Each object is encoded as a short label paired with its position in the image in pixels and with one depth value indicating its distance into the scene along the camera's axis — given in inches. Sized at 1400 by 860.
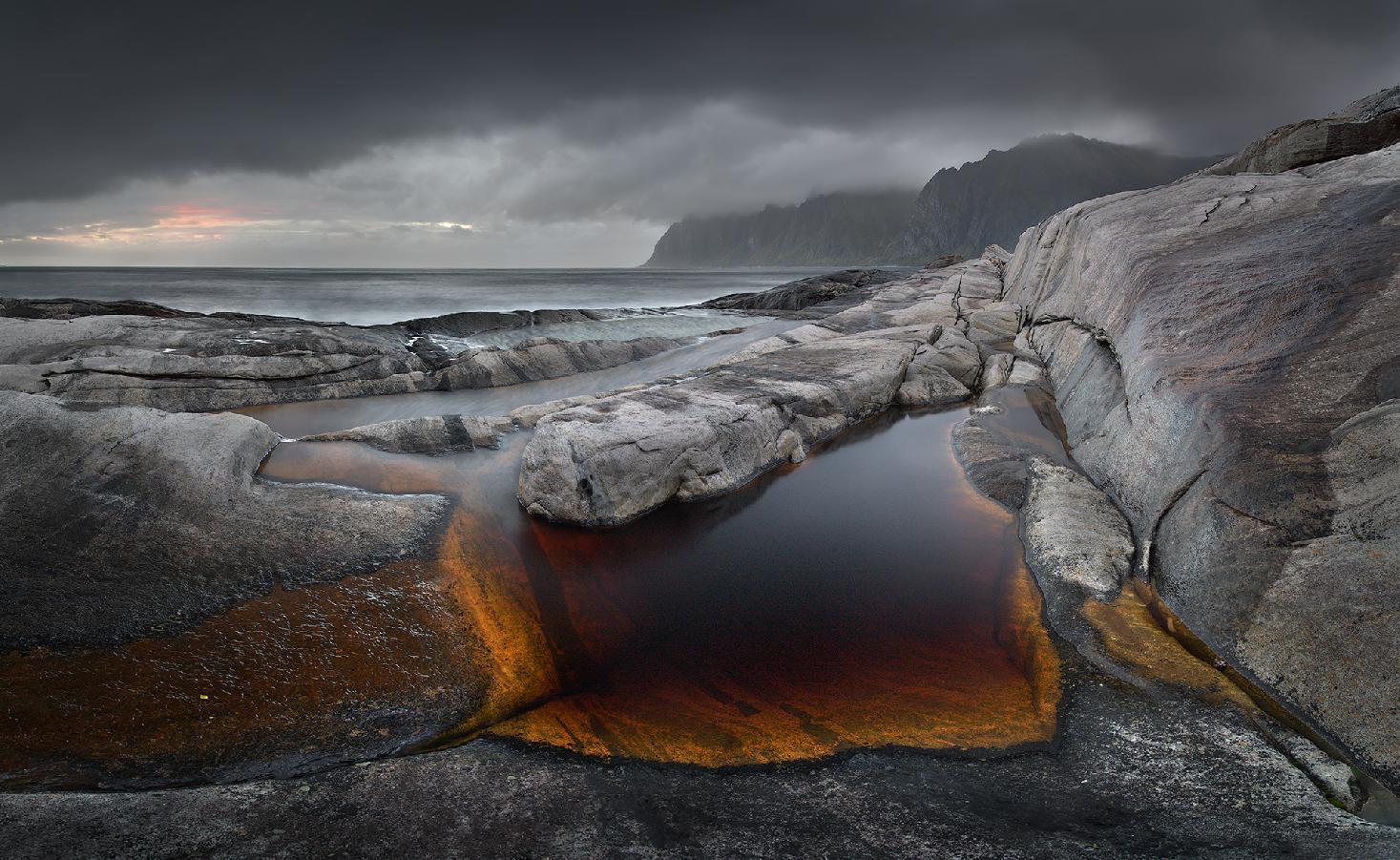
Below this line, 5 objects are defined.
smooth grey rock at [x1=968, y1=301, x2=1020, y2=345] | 785.1
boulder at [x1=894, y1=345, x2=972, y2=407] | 602.2
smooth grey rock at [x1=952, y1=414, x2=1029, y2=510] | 371.6
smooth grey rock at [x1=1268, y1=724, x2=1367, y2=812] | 149.9
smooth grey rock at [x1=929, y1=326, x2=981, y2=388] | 661.9
